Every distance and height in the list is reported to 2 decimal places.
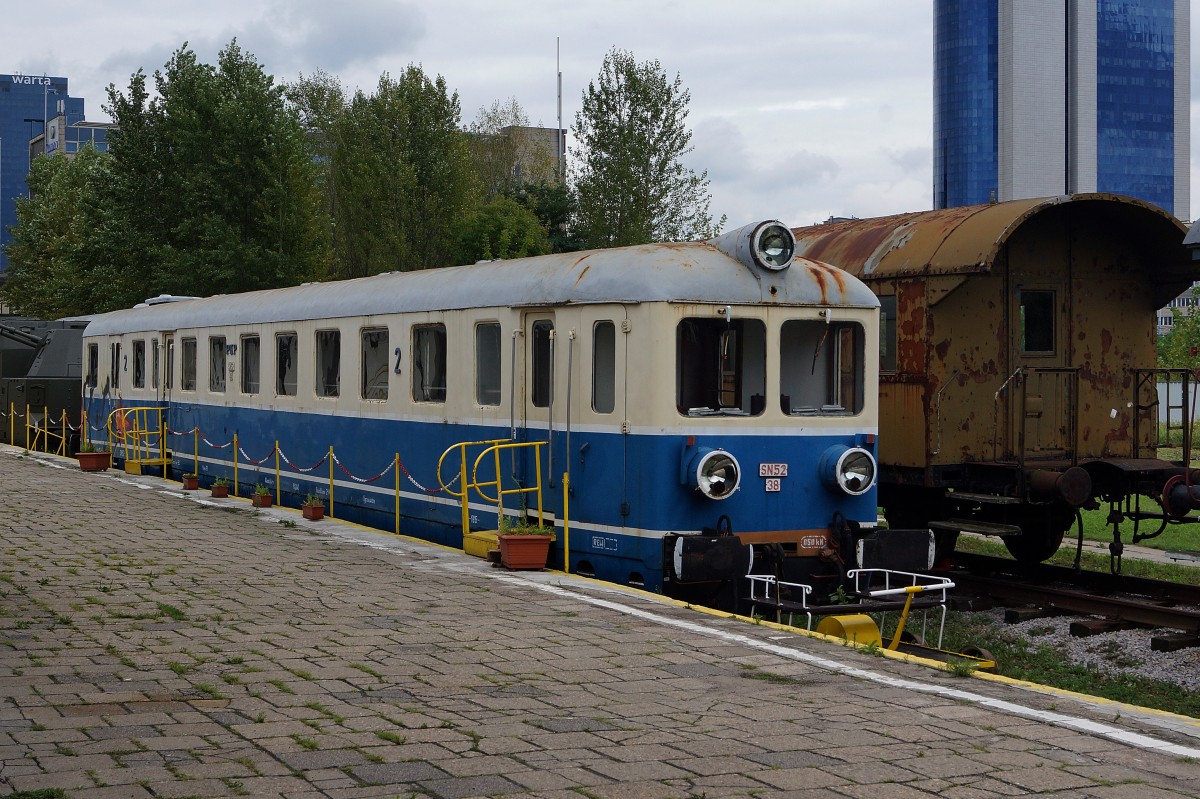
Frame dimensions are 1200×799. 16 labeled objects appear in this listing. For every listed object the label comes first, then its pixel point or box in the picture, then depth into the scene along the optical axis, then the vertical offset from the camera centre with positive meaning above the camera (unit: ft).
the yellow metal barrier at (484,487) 38.88 -2.51
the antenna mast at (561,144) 149.81 +49.83
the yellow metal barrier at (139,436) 71.61 -1.97
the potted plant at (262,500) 55.93 -3.96
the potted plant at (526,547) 37.70 -3.89
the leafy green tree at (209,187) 122.42 +18.92
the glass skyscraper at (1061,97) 412.77 +92.76
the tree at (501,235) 121.90 +14.69
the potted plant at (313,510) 51.24 -3.99
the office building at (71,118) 628.69 +128.03
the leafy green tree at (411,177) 129.80 +20.91
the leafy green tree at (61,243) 131.85 +18.21
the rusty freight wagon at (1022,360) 45.44 +1.53
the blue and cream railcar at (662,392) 35.68 +0.30
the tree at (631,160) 121.60 +21.12
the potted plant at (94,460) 73.20 -3.19
